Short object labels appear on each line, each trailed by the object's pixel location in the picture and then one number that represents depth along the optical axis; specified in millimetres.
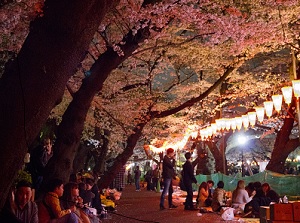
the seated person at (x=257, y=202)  10258
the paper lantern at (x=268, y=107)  12952
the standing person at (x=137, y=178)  28083
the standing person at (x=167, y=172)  12727
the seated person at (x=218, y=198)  11831
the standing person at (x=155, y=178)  28072
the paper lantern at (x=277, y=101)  12266
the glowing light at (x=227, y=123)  17019
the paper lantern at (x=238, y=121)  16216
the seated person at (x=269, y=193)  10383
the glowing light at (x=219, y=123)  17330
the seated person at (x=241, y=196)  11591
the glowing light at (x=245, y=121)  15664
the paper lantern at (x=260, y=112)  14008
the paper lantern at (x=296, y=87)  10797
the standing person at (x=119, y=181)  21594
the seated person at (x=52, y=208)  5575
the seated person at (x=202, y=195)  13289
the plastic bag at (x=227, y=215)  10328
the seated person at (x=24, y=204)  5055
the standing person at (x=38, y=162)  8992
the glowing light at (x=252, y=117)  15095
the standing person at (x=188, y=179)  12594
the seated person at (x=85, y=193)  9203
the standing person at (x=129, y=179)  45144
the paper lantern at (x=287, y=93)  11570
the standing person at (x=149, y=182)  28812
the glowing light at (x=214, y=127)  18350
